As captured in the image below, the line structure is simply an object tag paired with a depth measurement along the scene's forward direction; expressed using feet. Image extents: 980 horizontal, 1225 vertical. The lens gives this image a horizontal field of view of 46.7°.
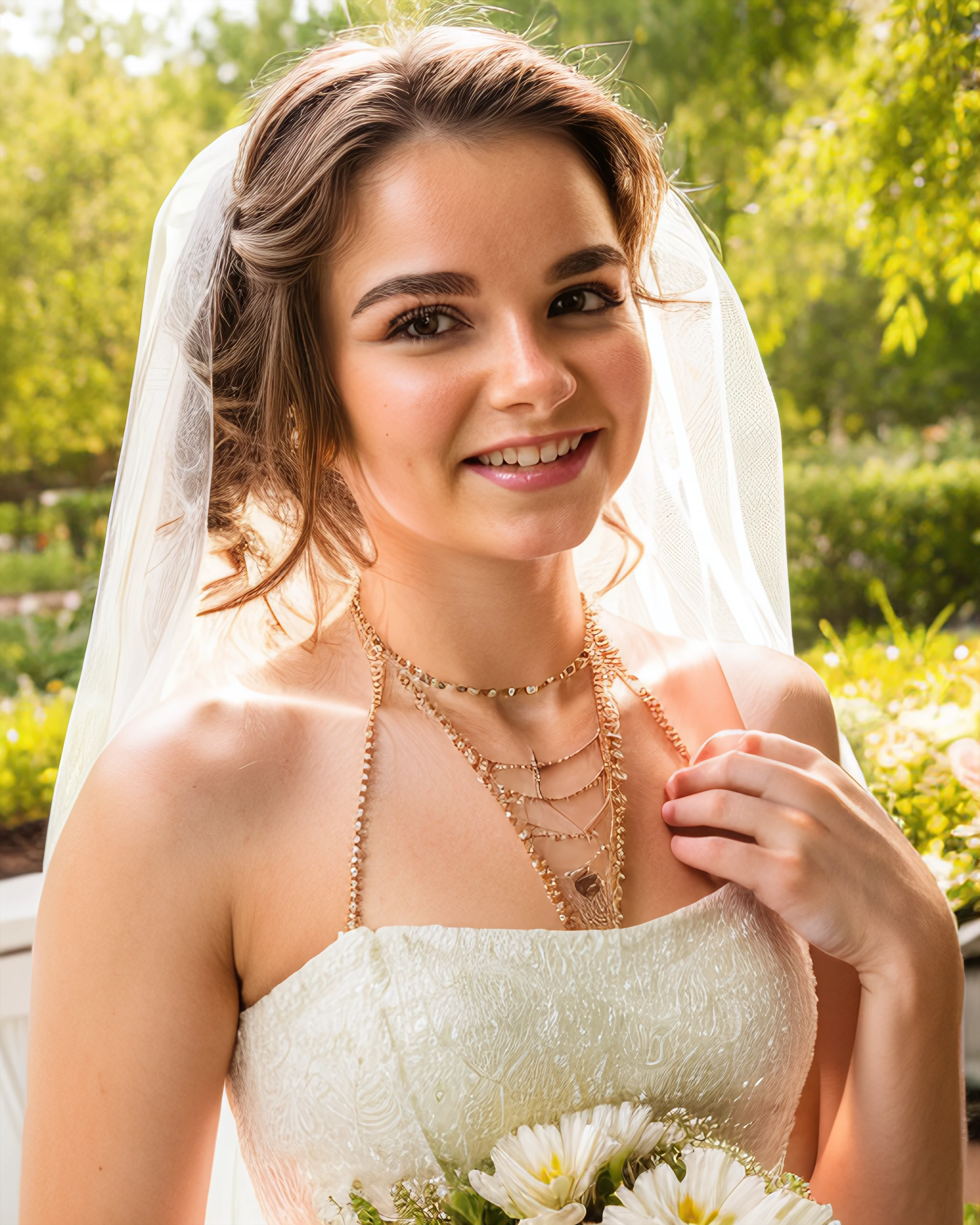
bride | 4.64
